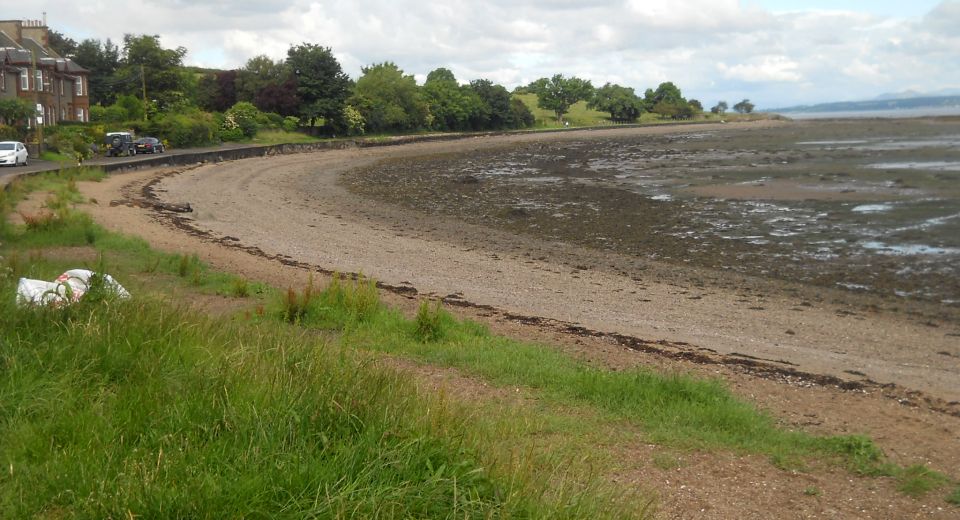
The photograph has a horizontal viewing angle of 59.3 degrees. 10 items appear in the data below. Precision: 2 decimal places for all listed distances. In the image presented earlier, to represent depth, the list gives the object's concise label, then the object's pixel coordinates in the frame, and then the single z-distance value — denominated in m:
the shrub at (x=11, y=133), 45.22
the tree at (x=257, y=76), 84.62
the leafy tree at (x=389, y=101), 87.44
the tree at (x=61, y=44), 86.25
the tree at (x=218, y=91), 85.06
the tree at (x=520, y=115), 116.69
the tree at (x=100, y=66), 76.25
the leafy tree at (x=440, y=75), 139.82
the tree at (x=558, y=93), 138.62
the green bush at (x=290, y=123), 78.00
